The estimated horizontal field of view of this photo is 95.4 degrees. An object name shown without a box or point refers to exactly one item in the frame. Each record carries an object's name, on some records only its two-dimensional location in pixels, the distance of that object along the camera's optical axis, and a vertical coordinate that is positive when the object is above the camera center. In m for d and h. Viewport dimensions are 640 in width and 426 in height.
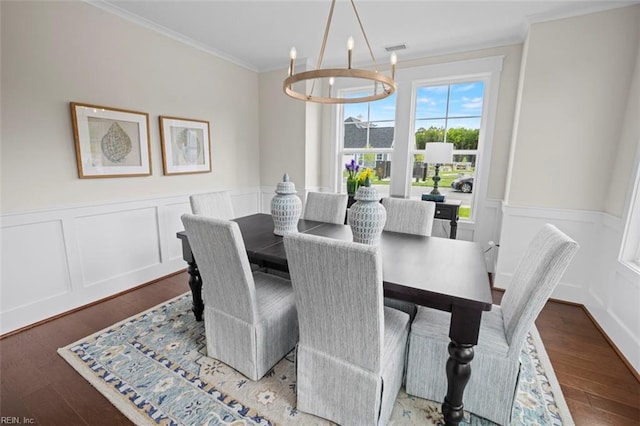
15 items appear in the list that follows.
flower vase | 3.68 -0.26
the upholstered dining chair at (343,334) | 1.13 -0.78
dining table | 1.28 -0.55
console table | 3.17 -0.50
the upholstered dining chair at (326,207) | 2.66 -0.40
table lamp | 3.12 +0.14
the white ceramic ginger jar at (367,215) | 1.77 -0.31
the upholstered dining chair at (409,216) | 2.32 -0.41
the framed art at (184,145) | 3.11 +0.17
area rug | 1.52 -1.30
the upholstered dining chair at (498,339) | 1.28 -0.86
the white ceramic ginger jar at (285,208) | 2.07 -0.32
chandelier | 1.58 +0.50
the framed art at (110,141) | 2.44 +0.16
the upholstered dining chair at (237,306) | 1.52 -0.87
